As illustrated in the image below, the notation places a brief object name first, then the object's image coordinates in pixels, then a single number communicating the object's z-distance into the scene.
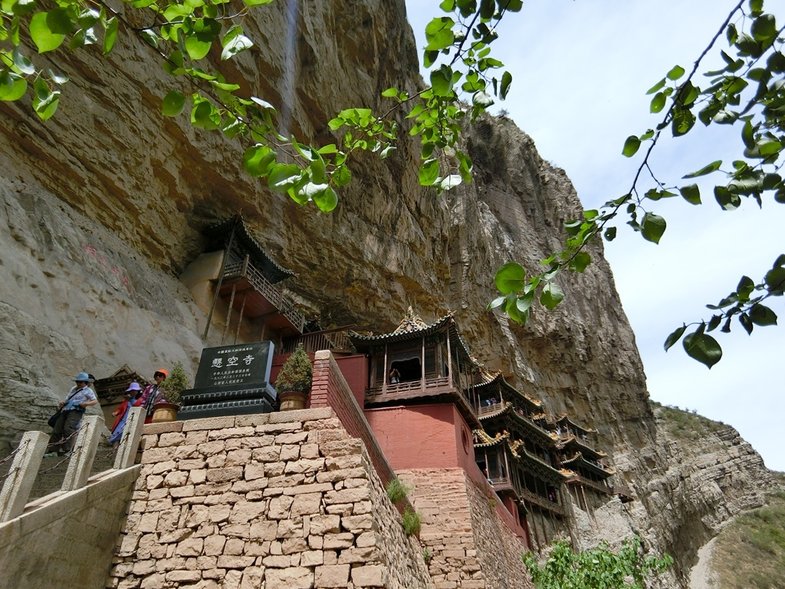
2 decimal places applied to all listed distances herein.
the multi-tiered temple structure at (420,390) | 13.88
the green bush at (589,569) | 13.99
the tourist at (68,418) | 7.28
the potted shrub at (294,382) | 6.86
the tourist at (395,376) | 16.31
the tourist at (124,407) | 7.38
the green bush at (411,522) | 8.65
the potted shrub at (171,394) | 6.92
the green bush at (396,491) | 8.59
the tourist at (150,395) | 7.91
